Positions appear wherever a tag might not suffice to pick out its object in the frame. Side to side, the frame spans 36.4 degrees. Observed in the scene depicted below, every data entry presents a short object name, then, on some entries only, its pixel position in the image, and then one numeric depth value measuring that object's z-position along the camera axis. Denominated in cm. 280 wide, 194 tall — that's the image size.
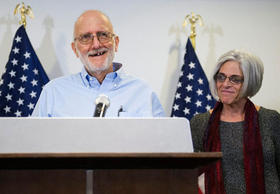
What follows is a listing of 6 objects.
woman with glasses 238
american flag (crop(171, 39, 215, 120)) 394
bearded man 229
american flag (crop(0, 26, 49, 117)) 376
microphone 150
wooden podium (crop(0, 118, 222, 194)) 132
